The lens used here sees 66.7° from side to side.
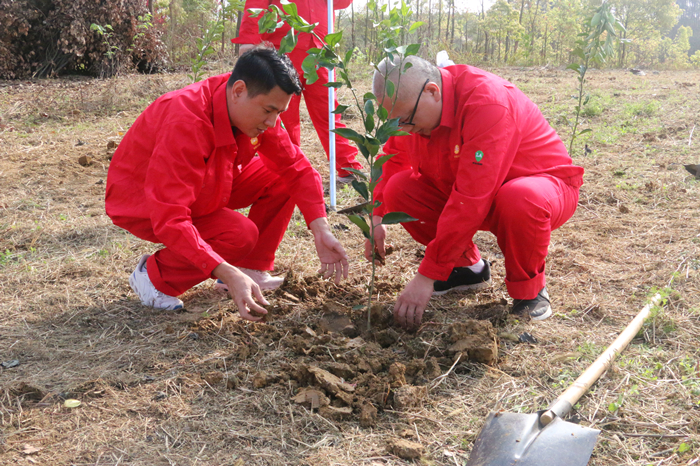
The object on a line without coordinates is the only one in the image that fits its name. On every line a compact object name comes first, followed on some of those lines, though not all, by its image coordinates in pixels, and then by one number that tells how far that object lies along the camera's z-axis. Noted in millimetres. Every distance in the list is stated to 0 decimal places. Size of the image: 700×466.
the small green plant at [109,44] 8125
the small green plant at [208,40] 5860
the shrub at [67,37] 8094
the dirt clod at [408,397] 1963
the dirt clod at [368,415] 1898
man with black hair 2240
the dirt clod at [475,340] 2207
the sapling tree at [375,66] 2072
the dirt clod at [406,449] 1734
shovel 1655
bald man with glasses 2250
